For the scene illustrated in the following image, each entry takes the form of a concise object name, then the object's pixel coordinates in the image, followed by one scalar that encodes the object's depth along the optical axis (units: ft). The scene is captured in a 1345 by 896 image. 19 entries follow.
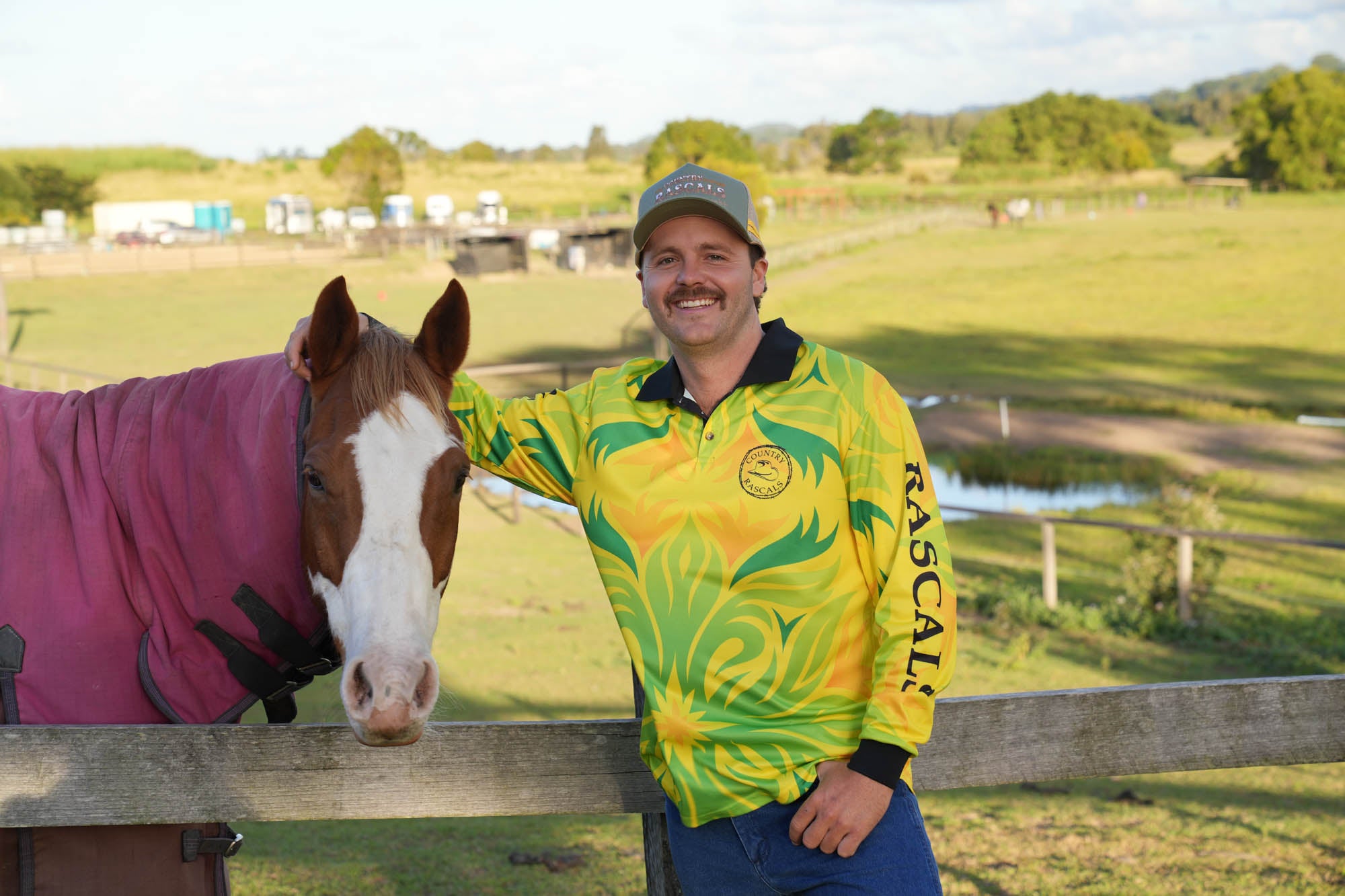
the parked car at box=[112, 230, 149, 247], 148.66
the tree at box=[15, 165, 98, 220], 192.44
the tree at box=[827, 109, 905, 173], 339.57
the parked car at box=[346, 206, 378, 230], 176.65
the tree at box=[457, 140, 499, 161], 376.48
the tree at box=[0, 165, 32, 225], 148.87
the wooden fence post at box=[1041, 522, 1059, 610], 30.83
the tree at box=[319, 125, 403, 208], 181.57
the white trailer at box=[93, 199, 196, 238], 187.73
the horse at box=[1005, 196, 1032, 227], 194.80
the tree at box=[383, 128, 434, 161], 276.86
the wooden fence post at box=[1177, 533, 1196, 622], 30.22
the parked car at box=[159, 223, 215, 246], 150.20
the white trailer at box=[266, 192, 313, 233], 177.37
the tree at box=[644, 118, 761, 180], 163.02
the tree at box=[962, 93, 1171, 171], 317.22
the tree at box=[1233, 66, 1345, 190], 242.58
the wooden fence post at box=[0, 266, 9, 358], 74.02
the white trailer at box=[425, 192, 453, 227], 189.26
